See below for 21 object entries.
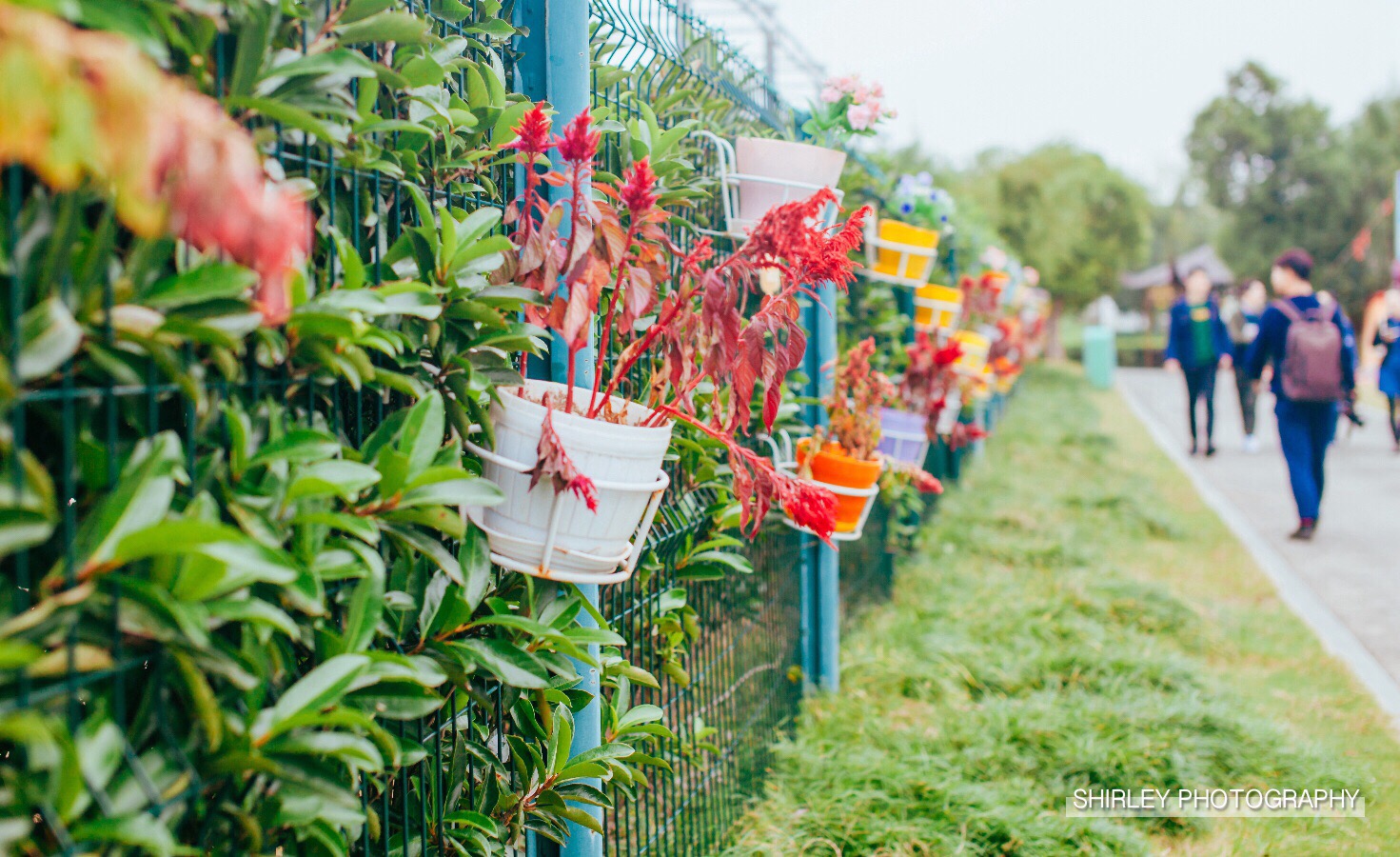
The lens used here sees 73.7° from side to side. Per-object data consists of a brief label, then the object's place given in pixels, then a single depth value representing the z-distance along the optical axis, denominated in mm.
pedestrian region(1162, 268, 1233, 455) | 9539
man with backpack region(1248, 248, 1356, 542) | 6246
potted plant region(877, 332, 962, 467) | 3955
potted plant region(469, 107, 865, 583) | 1396
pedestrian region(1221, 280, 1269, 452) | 10508
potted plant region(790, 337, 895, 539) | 3035
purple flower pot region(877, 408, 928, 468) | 3926
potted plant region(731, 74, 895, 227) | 2430
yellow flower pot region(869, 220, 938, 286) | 4145
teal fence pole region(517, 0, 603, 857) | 1762
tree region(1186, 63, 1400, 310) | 32719
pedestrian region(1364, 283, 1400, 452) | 9523
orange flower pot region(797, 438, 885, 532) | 3031
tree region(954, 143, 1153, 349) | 21109
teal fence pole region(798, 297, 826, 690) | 3658
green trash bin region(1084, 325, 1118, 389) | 20438
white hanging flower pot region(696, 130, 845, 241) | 2428
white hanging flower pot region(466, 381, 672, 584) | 1414
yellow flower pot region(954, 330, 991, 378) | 5957
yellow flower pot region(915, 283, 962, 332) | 5551
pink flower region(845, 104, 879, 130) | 3004
